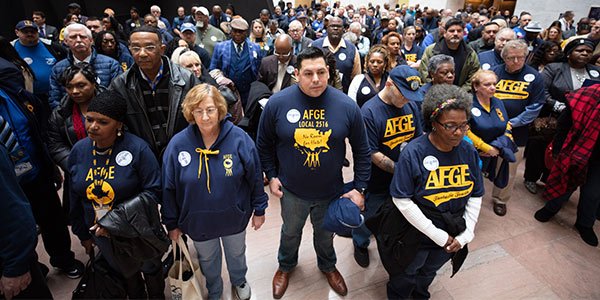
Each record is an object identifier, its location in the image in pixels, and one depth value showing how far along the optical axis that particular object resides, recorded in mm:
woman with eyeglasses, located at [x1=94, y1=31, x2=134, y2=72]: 4258
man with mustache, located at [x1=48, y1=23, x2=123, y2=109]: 3342
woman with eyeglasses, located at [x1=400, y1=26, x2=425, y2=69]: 5589
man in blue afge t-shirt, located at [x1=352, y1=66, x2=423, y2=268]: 2449
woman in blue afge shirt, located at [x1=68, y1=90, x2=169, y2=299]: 1994
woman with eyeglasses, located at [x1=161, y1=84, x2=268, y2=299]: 2066
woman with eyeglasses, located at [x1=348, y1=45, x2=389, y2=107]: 3533
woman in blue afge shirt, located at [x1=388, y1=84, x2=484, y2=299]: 2129
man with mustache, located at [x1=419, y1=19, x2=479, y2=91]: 4023
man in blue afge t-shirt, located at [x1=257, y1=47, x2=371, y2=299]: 2199
